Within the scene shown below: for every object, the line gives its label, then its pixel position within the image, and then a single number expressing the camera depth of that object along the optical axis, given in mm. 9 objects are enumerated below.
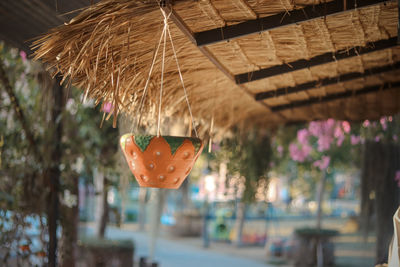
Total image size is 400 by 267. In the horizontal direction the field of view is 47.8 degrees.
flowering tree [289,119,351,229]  6727
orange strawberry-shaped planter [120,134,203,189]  1701
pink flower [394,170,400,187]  4830
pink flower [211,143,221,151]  5692
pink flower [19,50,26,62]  3828
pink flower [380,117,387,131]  4746
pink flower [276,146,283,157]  7904
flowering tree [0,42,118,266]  3375
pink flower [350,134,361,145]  6192
